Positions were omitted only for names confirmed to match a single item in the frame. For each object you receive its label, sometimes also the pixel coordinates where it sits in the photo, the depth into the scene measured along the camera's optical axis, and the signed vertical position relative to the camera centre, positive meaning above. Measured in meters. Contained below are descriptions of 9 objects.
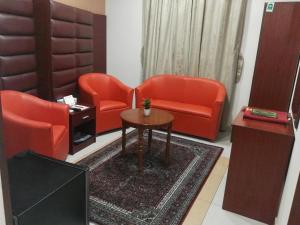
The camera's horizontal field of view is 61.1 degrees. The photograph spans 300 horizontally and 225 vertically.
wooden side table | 3.08 -1.12
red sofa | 3.64 -0.78
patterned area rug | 2.12 -1.33
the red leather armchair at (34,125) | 2.38 -0.82
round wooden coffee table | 2.69 -0.78
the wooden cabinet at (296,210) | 1.39 -0.82
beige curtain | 3.77 +0.19
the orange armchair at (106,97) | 3.64 -0.78
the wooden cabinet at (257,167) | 1.98 -0.90
